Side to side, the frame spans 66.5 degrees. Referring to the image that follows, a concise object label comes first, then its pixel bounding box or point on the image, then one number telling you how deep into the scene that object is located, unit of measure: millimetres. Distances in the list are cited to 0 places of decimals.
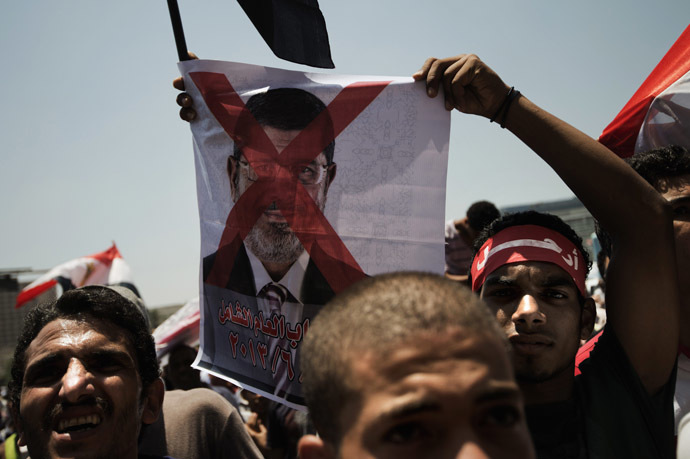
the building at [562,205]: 58194
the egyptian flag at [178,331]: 5109
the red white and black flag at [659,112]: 2391
